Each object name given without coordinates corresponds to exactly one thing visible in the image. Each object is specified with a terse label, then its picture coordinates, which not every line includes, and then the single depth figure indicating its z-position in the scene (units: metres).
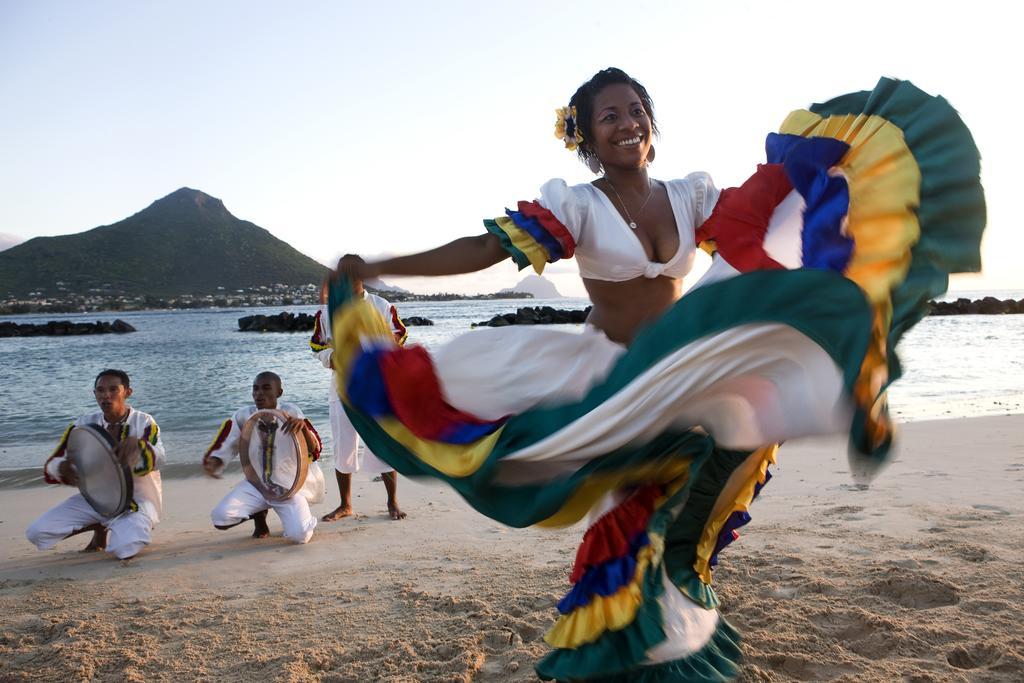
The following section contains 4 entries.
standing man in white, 5.62
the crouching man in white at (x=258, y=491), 5.02
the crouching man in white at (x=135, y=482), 4.82
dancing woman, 1.89
